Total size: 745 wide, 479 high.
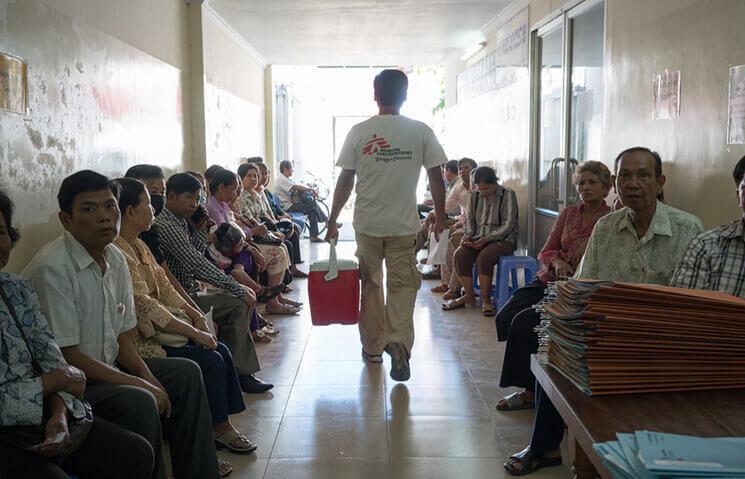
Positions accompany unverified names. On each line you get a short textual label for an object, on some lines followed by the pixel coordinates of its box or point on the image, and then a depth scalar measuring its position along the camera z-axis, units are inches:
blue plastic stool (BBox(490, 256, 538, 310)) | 210.8
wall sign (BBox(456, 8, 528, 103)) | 258.7
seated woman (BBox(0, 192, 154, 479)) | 66.2
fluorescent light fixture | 328.9
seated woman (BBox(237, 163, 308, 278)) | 237.3
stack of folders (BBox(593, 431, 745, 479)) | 40.7
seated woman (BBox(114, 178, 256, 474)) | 100.7
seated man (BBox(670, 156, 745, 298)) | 75.8
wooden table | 49.9
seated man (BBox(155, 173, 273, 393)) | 127.9
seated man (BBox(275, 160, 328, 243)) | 394.6
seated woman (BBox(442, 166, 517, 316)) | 217.2
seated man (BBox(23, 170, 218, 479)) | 79.8
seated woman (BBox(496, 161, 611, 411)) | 120.9
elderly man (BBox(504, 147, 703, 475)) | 91.4
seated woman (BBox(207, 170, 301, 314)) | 189.2
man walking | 146.1
